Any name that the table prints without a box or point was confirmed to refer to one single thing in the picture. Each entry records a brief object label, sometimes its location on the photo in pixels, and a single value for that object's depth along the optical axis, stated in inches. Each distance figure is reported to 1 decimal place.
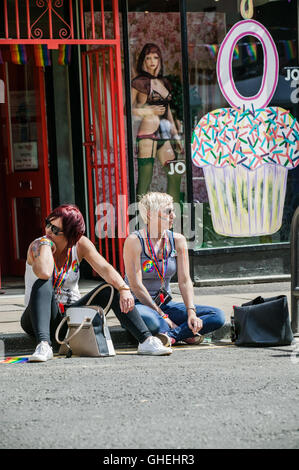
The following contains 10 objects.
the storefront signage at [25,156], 785.6
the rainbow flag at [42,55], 721.6
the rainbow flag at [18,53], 701.3
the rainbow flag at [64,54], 732.0
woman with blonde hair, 532.7
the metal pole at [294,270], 542.6
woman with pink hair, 505.0
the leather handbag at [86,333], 500.1
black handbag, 521.7
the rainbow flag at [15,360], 504.7
